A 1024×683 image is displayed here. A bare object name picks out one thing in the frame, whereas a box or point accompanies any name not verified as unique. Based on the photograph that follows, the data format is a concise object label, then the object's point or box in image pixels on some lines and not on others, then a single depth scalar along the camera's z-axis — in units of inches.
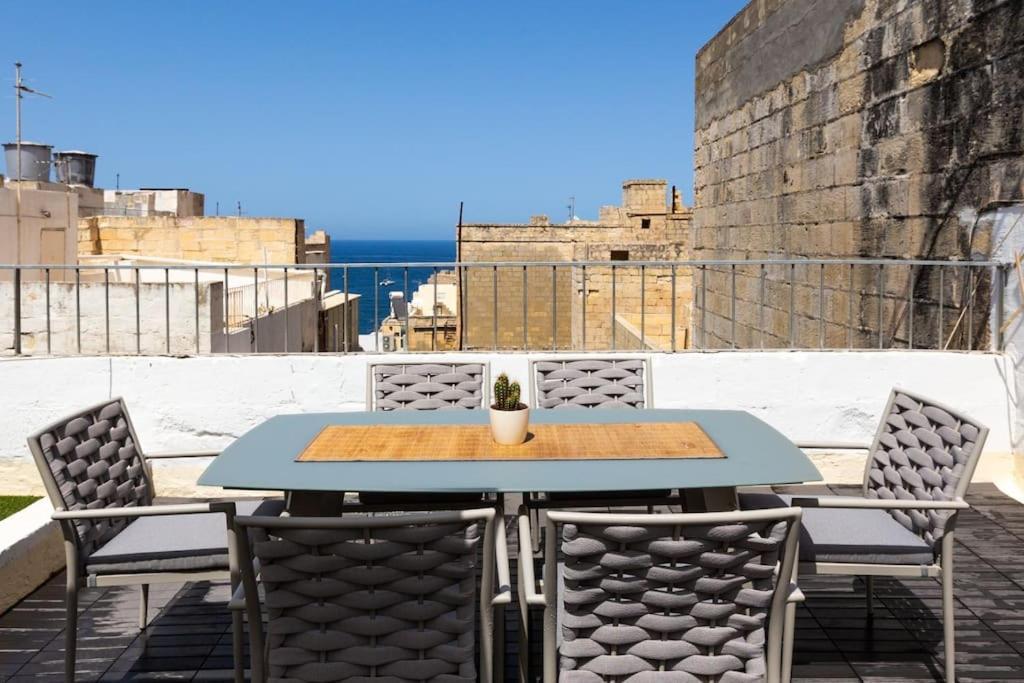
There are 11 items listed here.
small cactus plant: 113.6
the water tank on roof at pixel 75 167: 1145.4
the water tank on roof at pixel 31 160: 988.6
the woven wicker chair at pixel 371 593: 75.0
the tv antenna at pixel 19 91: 764.6
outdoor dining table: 96.4
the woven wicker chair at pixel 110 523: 102.4
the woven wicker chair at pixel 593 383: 151.7
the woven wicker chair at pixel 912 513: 103.1
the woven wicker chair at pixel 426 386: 150.8
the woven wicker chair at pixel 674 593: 76.0
